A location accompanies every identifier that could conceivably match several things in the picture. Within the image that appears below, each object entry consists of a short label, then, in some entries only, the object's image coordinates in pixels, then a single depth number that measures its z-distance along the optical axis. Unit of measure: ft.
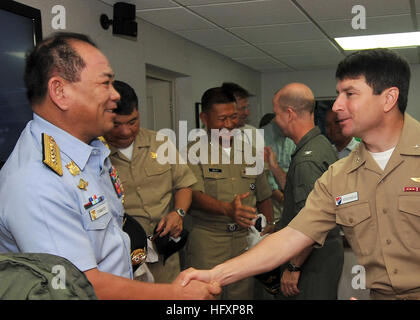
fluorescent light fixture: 17.20
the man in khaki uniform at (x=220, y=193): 10.94
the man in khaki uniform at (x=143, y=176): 8.64
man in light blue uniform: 4.39
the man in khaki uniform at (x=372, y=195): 5.29
